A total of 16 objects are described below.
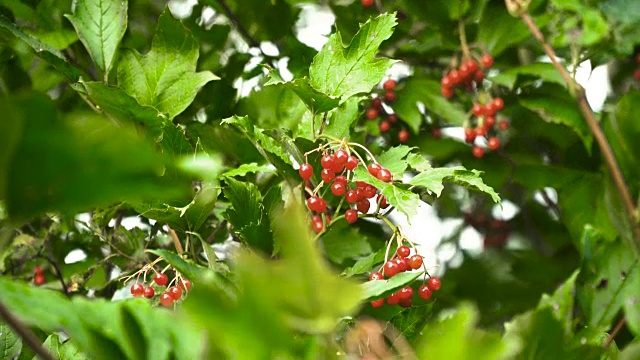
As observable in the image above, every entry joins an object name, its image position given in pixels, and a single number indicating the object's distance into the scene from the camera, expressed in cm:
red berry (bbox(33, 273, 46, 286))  172
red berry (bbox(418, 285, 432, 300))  149
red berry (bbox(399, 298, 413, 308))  143
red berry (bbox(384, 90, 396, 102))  187
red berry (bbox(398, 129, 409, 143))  186
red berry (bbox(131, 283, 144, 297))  143
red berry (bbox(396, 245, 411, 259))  143
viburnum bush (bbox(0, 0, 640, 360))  82
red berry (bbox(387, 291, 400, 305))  142
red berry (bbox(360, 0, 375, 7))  188
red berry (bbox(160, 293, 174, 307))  137
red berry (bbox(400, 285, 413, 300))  142
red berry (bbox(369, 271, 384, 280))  140
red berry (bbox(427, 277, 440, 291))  149
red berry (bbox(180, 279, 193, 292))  139
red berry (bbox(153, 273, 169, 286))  143
